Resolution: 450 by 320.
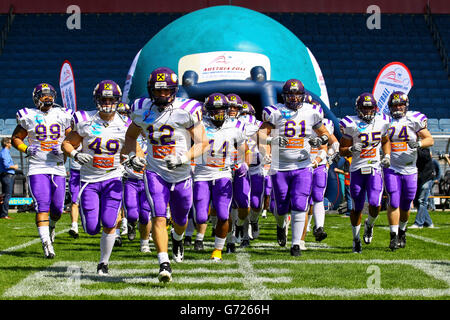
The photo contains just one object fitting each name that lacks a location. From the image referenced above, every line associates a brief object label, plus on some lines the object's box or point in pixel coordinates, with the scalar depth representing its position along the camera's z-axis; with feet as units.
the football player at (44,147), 45.34
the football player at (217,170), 44.52
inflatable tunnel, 79.92
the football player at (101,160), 37.58
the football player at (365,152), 48.39
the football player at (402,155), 51.16
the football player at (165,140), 34.55
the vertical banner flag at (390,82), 79.92
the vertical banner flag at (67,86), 87.71
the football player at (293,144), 46.19
